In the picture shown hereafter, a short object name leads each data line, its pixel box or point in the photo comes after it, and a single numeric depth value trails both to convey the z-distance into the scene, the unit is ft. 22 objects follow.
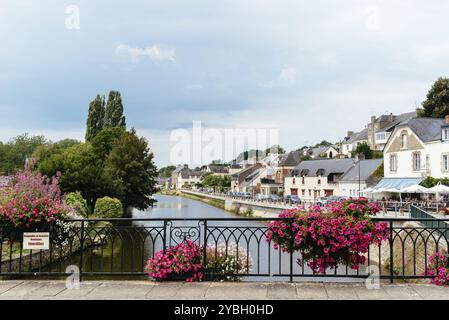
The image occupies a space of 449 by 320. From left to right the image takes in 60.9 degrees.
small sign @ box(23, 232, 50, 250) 22.09
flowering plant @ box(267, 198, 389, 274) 20.30
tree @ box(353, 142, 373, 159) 211.90
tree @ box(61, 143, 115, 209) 114.21
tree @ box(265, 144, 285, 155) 398.56
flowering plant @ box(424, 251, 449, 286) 20.03
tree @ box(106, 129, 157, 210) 138.72
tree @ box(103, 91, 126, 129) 187.03
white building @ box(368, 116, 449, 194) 108.06
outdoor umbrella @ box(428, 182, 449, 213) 92.00
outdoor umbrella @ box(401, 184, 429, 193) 98.99
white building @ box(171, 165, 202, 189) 497.25
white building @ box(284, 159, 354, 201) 177.47
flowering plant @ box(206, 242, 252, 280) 21.71
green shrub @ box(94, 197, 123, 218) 106.83
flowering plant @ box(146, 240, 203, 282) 20.90
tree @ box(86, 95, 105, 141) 188.03
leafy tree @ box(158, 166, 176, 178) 644.27
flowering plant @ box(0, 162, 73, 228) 22.36
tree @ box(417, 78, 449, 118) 172.57
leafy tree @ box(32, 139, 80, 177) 113.19
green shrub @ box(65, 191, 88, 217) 88.84
